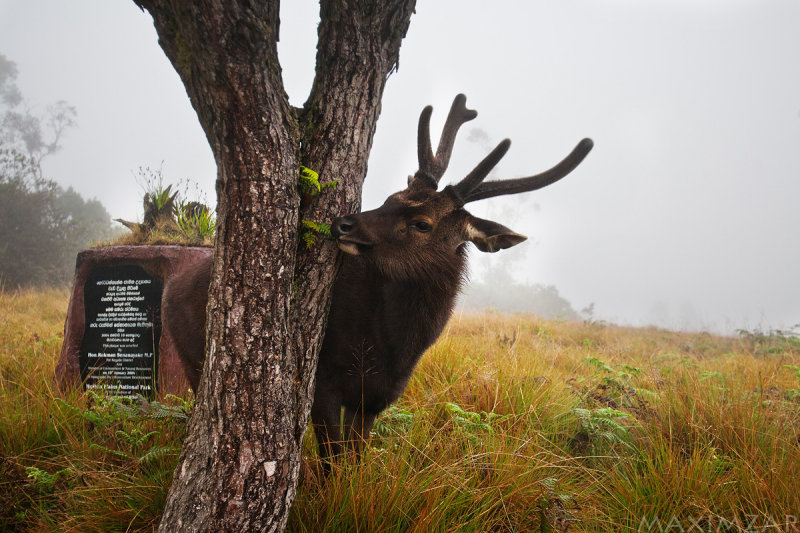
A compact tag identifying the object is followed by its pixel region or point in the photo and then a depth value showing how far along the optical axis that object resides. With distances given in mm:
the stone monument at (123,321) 4652
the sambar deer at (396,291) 2674
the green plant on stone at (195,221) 5816
